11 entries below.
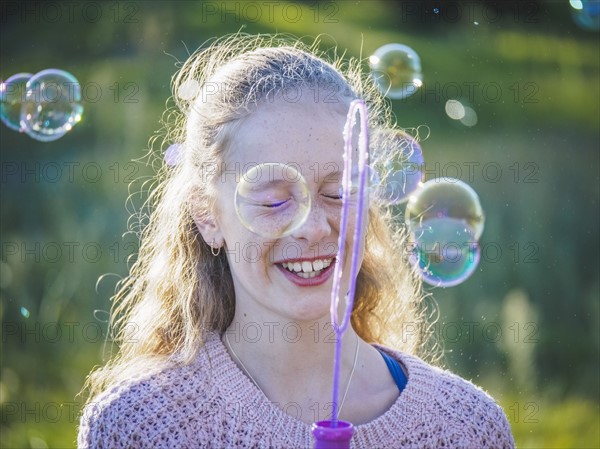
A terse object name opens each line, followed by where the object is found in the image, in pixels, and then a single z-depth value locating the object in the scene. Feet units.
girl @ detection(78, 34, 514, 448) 5.59
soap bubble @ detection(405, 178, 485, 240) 8.41
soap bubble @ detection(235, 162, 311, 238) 5.43
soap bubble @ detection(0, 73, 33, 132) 10.77
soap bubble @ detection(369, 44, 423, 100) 10.32
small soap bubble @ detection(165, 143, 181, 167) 6.89
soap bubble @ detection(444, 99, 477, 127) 17.65
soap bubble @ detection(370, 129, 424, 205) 7.14
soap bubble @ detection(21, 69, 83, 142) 10.18
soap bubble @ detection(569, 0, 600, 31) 15.84
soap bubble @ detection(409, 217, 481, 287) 8.14
